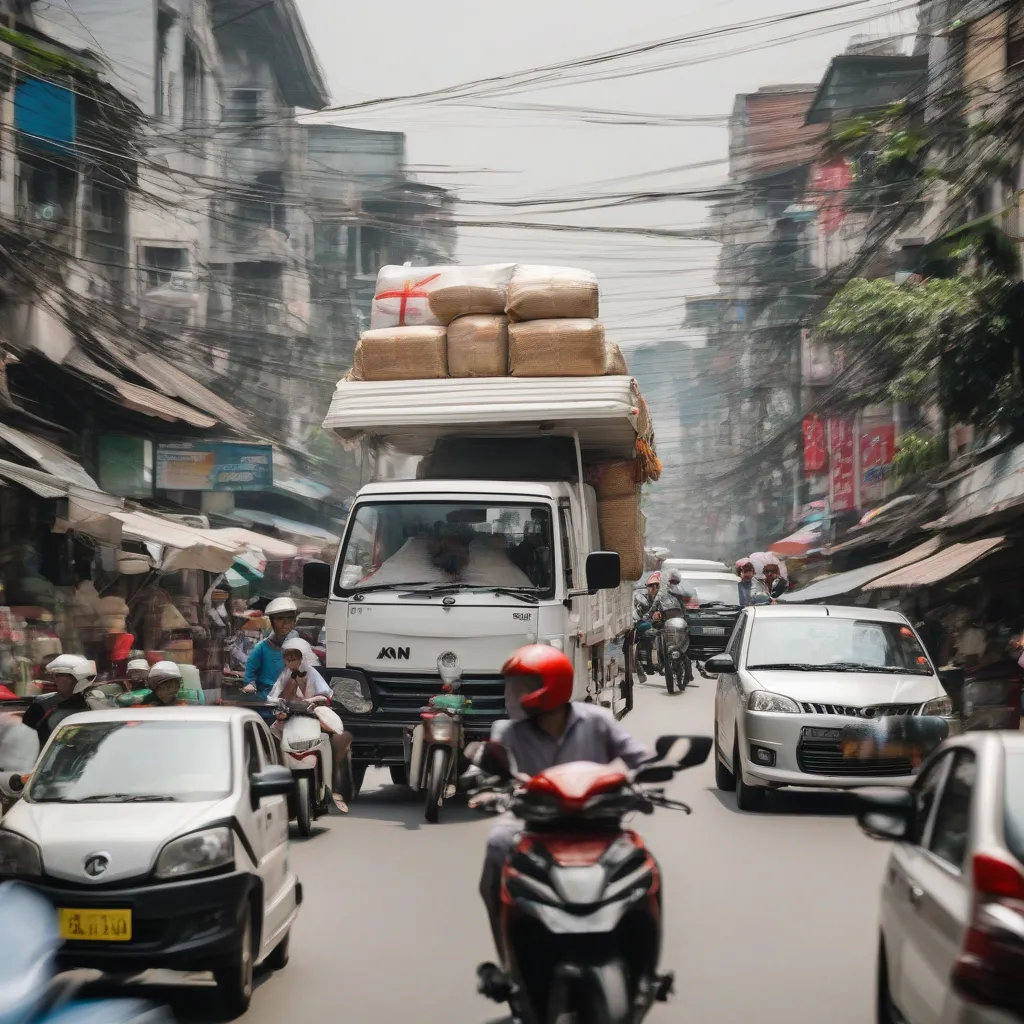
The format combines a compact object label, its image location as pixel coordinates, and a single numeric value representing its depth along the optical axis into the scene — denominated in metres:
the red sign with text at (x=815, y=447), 51.62
